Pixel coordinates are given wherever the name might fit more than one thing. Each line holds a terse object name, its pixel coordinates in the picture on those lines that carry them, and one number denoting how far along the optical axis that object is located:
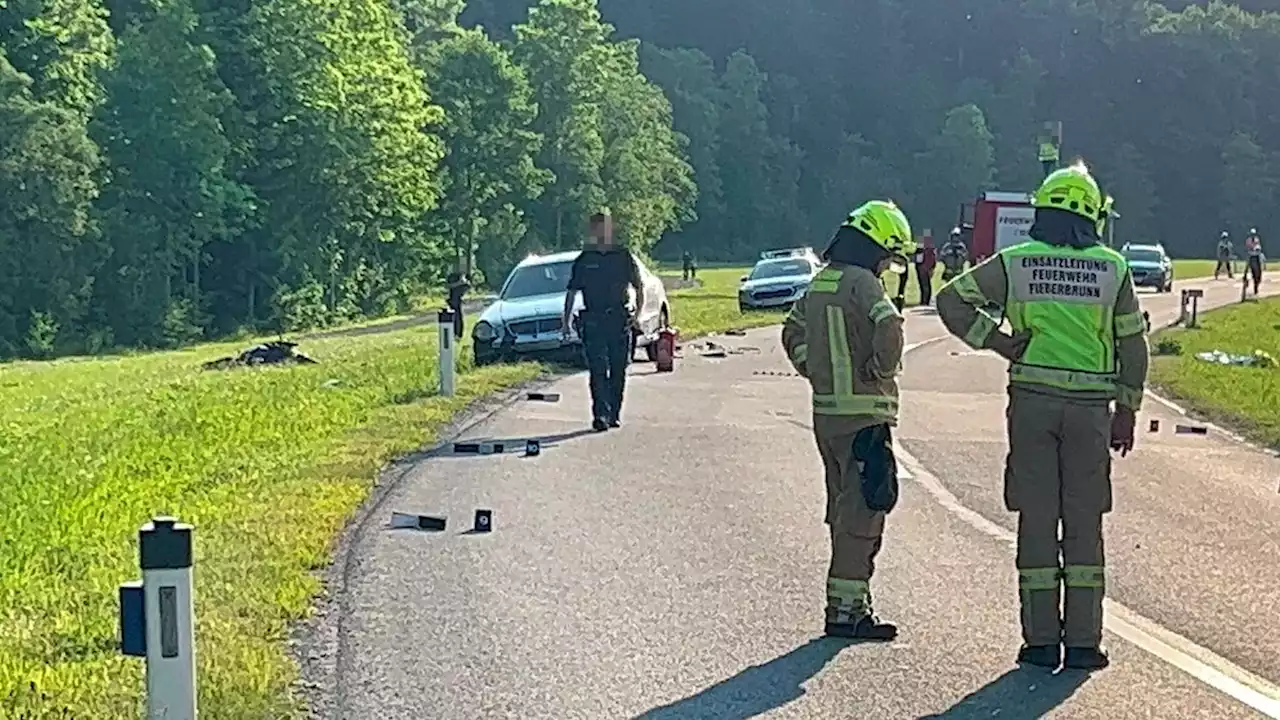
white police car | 42.12
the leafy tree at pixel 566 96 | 77.56
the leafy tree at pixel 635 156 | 81.88
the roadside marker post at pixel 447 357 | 18.94
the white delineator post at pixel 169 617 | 5.27
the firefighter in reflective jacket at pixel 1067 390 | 7.21
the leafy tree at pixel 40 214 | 51.81
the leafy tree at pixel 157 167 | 56.69
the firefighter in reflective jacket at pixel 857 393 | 7.69
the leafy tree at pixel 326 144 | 61.22
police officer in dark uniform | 16.03
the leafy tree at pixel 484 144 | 74.12
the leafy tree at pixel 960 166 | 119.75
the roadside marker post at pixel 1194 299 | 34.50
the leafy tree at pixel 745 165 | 118.38
